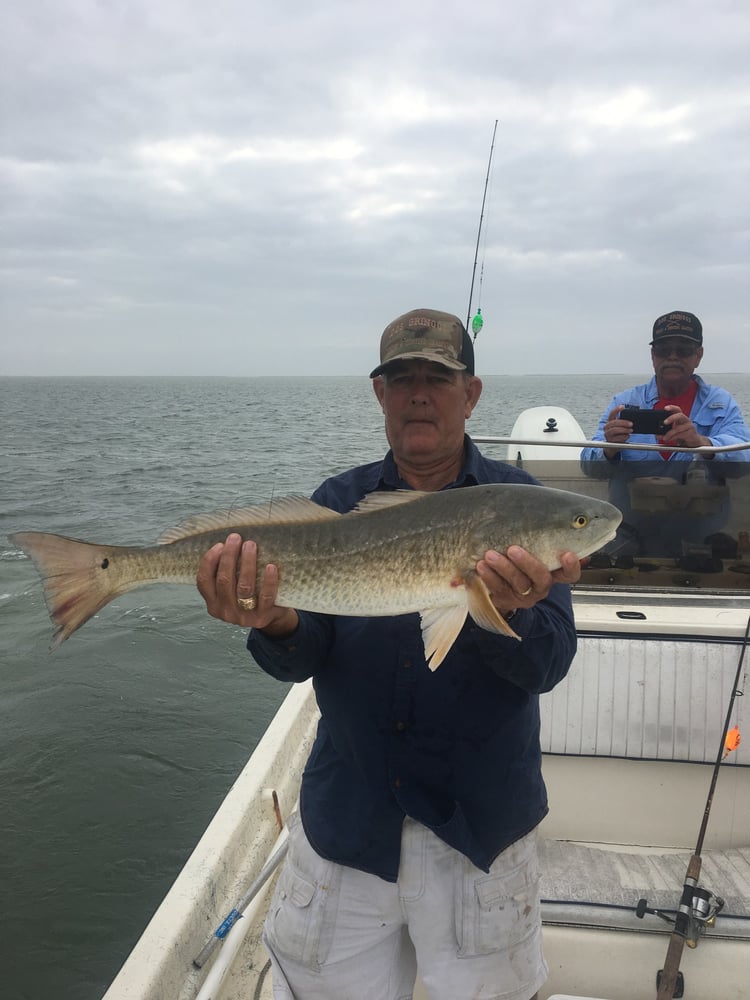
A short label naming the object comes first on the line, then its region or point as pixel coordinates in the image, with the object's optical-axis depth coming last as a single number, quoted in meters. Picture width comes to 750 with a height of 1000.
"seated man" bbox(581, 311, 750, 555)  4.97
